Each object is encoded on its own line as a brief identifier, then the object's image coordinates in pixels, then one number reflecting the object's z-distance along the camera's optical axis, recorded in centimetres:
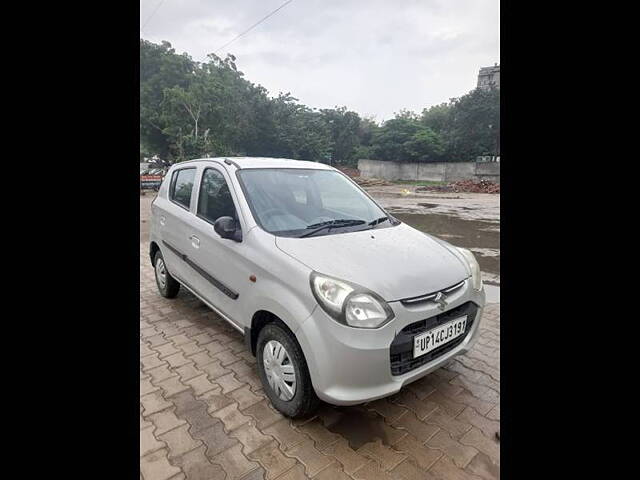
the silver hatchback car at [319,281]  166
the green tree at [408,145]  3052
